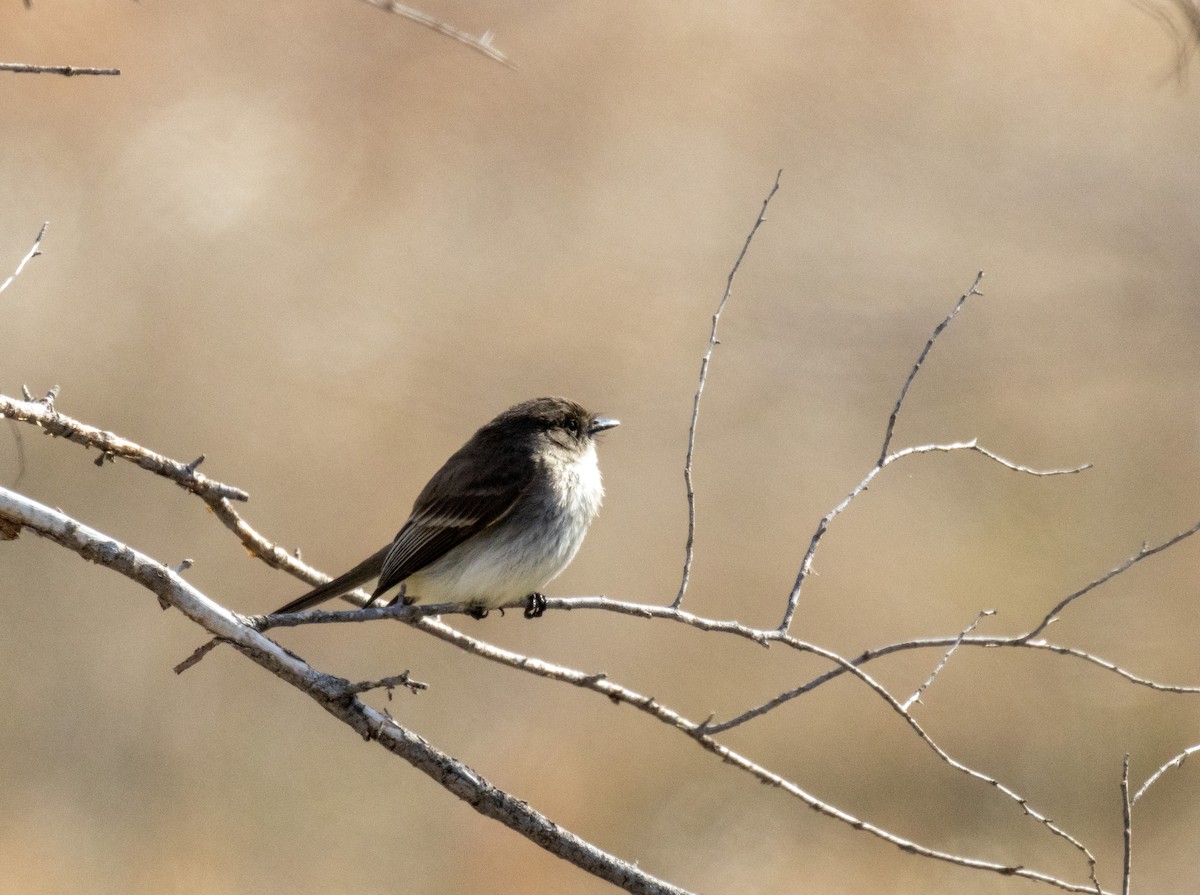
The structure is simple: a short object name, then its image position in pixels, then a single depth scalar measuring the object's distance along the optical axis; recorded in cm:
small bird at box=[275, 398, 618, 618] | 1030
